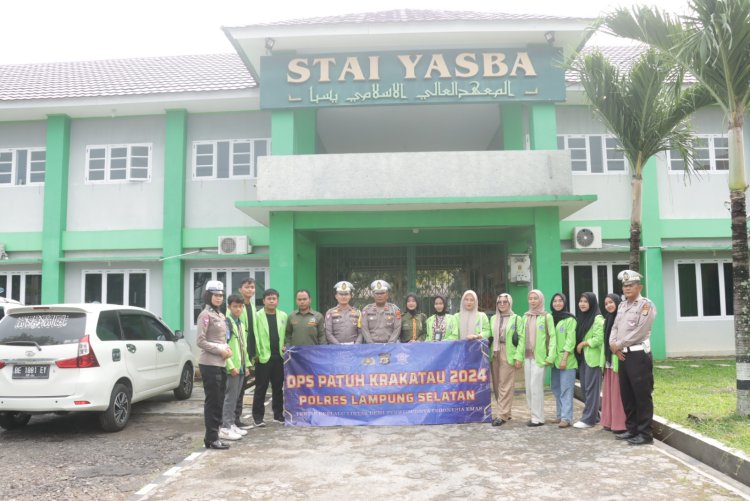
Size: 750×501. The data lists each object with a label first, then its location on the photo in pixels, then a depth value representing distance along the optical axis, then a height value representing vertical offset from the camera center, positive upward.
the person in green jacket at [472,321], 7.14 -0.24
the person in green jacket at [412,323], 7.61 -0.28
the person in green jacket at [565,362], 6.68 -0.70
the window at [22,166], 13.54 +3.16
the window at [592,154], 13.22 +3.18
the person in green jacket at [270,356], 6.92 -0.61
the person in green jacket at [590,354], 6.55 -0.60
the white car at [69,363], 6.37 -0.63
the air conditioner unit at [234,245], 12.59 +1.23
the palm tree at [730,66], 6.25 +2.52
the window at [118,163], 13.34 +3.16
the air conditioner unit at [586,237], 12.66 +1.30
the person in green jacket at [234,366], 6.28 -0.66
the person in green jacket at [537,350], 6.76 -0.57
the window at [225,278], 13.11 +0.57
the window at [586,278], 13.23 +0.46
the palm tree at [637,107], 9.10 +2.94
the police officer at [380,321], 7.30 -0.23
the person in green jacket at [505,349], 6.96 -0.58
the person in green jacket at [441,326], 7.31 -0.31
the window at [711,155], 13.27 +3.14
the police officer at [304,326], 7.20 -0.28
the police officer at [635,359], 5.91 -0.60
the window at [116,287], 13.32 +0.41
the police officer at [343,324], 7.28 -0.27
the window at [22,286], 13.50 +0.46
